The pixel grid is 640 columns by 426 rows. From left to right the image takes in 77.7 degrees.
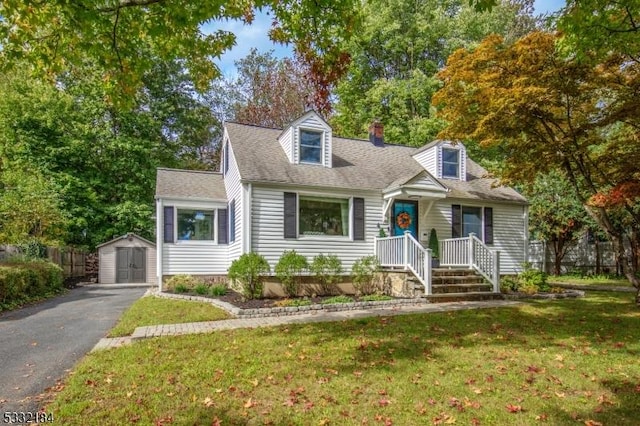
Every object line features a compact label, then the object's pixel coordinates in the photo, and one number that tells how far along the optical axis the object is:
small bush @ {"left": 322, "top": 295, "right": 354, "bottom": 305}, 10.08
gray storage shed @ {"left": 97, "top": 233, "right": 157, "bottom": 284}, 19.91
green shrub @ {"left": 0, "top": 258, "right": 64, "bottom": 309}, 10.52
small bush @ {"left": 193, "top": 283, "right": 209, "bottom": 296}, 12.08
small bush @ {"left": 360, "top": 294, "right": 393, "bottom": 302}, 10.53
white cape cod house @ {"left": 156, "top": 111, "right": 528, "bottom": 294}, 12.09
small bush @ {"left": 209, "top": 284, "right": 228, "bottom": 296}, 11.65
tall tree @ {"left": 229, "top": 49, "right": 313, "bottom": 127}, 26.31
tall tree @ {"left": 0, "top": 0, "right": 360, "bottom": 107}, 5.09
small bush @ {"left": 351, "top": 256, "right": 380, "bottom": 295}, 12.06
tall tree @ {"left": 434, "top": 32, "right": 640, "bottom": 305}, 9.45
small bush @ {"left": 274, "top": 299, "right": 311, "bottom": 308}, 9.74
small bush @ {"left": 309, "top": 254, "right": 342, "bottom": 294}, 11.61
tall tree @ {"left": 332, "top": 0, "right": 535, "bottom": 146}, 23.81
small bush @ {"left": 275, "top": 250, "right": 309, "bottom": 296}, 11.10
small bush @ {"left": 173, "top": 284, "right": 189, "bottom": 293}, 12.83
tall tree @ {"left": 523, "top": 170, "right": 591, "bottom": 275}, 18.48
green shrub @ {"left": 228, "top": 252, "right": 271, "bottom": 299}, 10.60
